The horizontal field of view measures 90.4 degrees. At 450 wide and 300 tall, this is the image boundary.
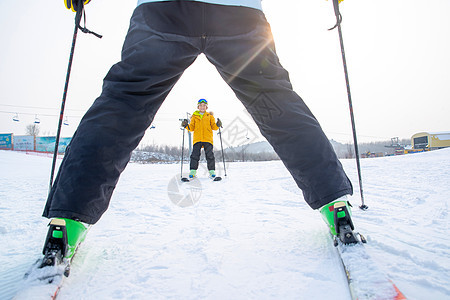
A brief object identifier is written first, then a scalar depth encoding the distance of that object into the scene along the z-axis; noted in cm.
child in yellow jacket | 468
